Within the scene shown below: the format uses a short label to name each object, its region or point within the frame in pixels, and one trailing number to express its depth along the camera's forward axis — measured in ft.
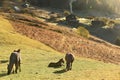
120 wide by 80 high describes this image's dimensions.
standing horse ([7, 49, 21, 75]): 117.39
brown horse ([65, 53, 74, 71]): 133.49
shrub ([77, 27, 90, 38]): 322.65
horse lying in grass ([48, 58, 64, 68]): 141.28
